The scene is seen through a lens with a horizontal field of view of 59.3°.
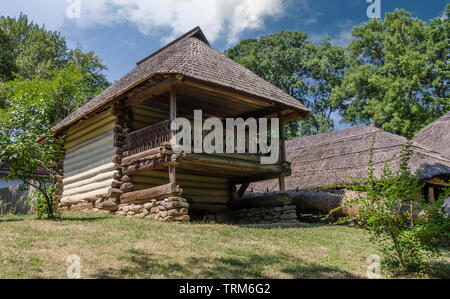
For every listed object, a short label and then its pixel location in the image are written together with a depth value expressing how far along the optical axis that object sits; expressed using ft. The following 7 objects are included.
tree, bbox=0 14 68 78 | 100.32
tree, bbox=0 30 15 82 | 101.86
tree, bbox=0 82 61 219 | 34.37
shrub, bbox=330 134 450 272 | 20.12
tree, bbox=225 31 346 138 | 116.56
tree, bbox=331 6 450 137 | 97.45
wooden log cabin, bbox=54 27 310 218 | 38.93
